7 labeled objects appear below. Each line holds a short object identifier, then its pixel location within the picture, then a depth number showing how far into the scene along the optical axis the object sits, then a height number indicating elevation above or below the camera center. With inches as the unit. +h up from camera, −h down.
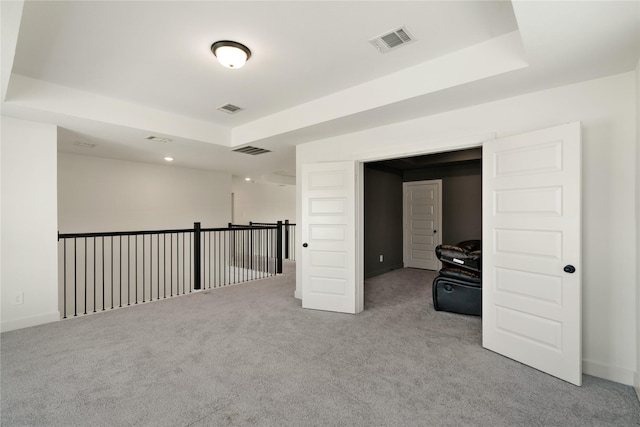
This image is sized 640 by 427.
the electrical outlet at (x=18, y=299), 136.6 -39.0
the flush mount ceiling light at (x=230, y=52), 98.0 +53.0
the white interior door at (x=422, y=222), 269.4 -8.8
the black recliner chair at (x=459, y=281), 151.3 -35.3
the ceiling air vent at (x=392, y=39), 93.5 +55.9
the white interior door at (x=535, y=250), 92.9 -12.7
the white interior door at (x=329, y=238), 157.9 -13.7
